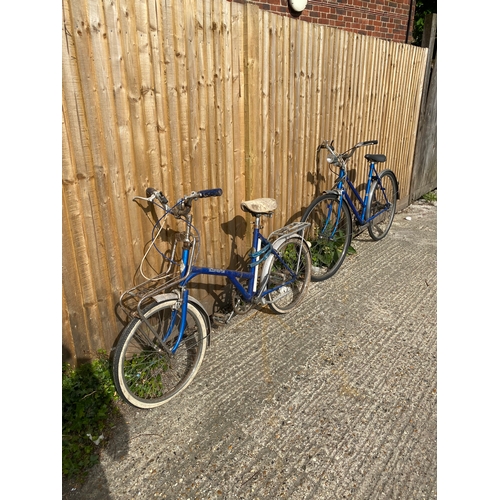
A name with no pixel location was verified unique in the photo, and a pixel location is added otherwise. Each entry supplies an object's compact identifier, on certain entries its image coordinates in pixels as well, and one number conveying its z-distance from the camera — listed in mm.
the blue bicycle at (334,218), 4219
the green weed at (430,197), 7379
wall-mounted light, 4906
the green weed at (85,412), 2145
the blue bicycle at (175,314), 2432
